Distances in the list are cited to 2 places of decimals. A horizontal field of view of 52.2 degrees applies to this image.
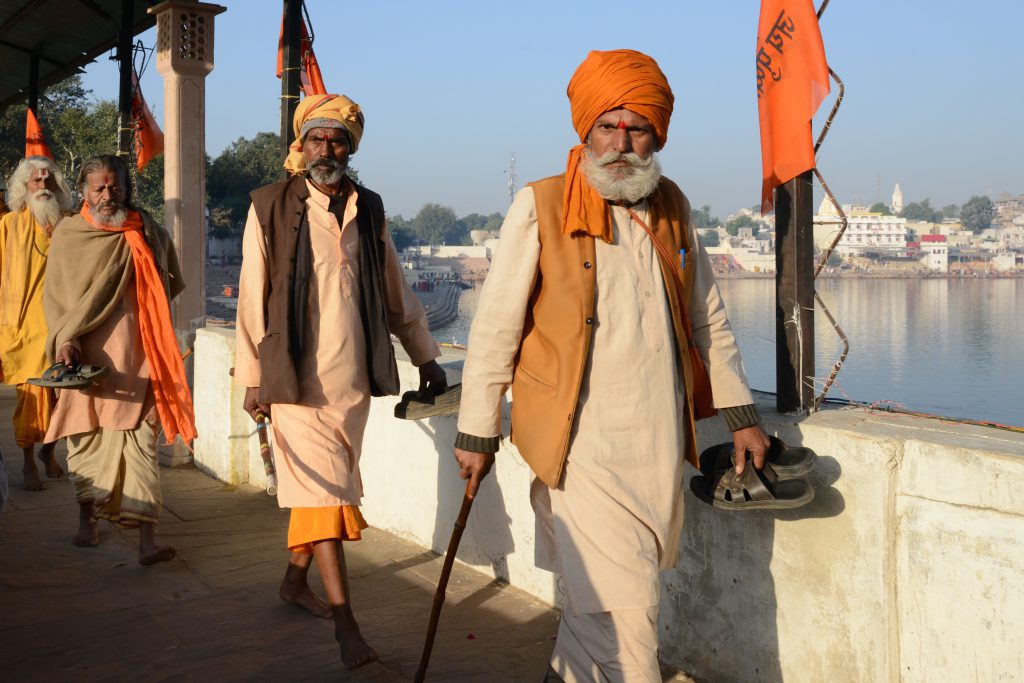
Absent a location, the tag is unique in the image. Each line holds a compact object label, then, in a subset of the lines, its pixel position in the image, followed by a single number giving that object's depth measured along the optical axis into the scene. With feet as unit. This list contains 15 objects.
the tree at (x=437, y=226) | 385.09
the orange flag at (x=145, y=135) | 36.88
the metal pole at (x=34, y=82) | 46.11
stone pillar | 23.59
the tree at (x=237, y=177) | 213.05
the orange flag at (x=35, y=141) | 30.58
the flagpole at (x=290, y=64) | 19.69
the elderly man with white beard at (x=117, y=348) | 15.35
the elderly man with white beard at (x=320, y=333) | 11.75
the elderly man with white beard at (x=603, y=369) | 8.60
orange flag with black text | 9.96
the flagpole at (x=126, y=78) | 30.17
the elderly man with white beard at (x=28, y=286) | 19.66
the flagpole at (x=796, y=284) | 10.46
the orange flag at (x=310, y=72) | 22.00
